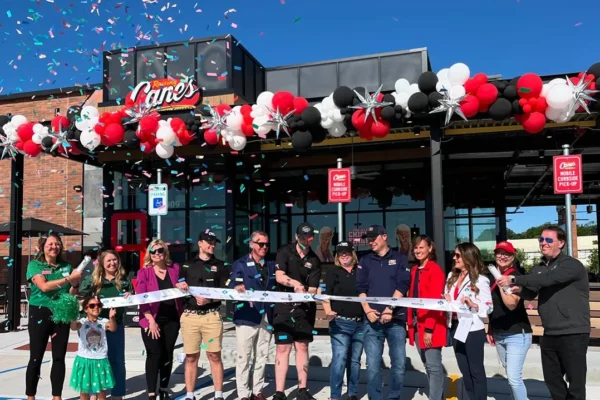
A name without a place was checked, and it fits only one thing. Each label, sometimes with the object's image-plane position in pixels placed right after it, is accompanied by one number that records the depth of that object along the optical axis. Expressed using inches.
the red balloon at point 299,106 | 327.9
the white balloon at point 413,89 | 309.4
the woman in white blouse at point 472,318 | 197.8
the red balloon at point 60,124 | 383.2
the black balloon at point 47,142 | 384.5
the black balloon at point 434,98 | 296.8
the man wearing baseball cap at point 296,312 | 228.4
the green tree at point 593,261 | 1520.7
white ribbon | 224.5
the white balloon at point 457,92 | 292.8
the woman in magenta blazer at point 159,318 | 226.2
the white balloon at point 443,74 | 302.0
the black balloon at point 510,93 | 296.9
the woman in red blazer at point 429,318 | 207.8
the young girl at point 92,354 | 214.1
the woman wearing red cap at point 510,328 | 193.9
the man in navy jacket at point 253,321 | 230.2
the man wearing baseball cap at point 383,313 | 216.8
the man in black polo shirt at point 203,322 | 226.4
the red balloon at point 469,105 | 294.2
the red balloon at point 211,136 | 346.6
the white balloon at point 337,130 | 326.0
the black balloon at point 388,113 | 308.3
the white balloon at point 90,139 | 369.1
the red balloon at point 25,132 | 388.5
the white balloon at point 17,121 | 394.9
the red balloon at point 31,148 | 388.5
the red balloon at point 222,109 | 346.3
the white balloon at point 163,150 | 357.7
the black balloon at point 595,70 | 283.3
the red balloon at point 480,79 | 295.4
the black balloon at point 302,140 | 324.8
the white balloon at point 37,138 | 386.0
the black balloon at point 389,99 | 312.8
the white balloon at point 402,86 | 312.2
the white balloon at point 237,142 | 347.9
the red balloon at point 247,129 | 340.8
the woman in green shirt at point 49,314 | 221.3
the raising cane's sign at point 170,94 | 499.5
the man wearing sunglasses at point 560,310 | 179.9
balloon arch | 294.4
